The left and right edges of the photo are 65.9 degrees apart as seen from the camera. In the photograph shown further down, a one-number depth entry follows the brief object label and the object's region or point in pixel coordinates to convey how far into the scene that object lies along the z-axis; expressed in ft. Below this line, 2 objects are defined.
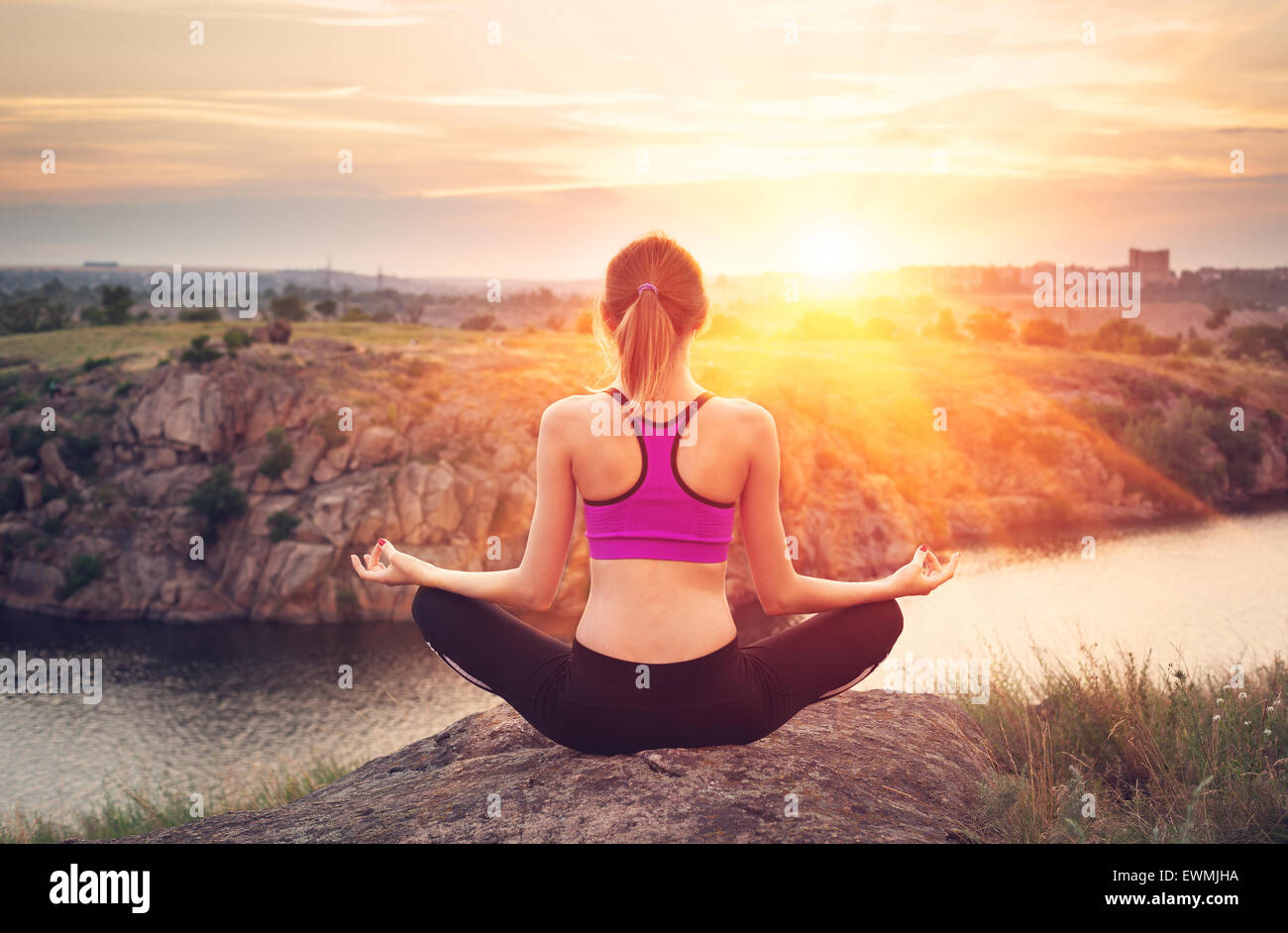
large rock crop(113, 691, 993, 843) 12.63
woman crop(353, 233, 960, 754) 12.07
